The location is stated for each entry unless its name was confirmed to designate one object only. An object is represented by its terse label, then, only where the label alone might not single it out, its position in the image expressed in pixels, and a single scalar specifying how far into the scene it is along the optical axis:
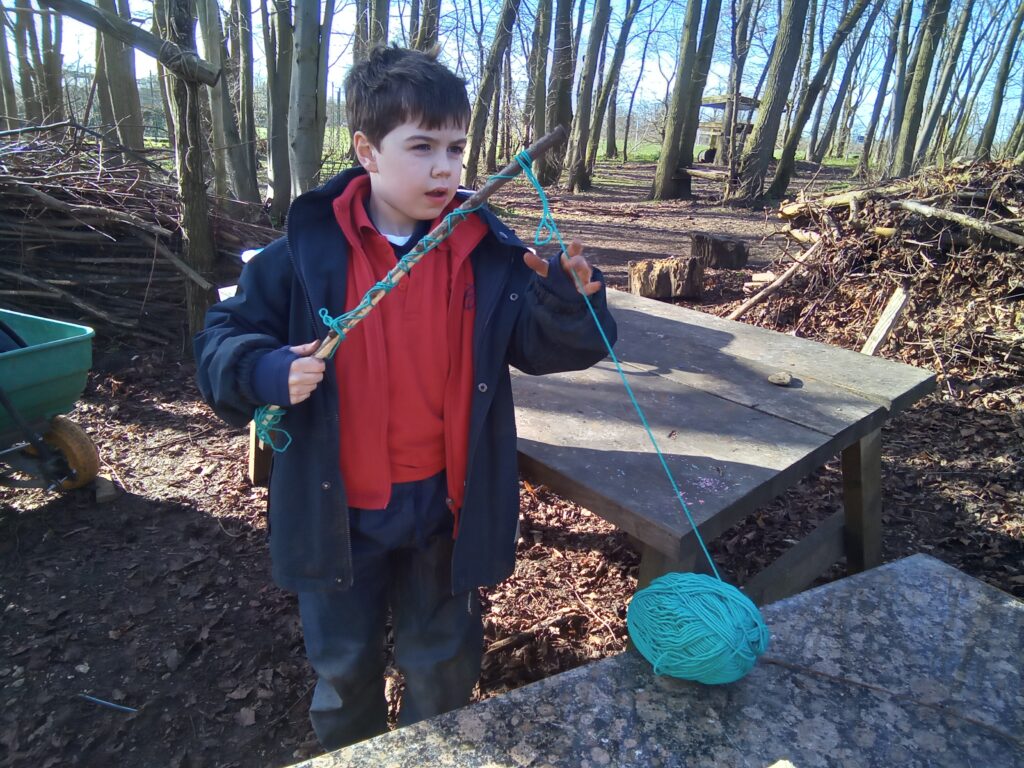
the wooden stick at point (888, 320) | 4.89
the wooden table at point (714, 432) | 1.95
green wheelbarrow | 3.09
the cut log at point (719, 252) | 7.63
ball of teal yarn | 1.42
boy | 1.57
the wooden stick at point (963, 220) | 4.73
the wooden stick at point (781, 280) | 5.96
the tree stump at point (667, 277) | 6.47
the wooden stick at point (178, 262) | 4.71
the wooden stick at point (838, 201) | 5.79
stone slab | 1.36
